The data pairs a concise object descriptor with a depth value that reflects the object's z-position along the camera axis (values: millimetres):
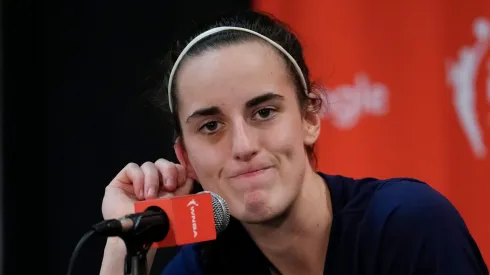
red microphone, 3833
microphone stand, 3838
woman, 4022
